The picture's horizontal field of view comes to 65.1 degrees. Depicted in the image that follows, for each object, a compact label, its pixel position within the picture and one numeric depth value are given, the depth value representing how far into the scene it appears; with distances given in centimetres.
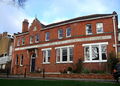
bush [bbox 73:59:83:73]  1249
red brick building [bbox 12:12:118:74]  1283
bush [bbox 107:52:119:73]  1129
